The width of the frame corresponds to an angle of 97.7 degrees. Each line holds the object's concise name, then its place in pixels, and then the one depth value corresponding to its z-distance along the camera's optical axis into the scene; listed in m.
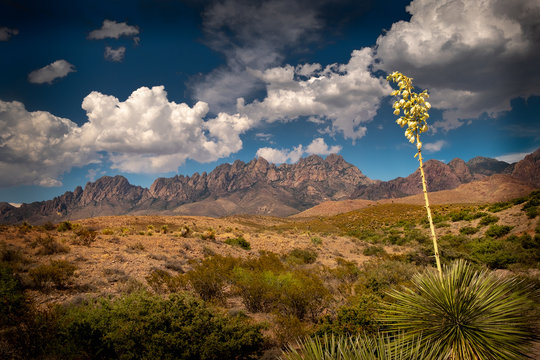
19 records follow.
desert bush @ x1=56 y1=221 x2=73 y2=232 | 17.69
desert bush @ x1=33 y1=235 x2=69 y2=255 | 10.83
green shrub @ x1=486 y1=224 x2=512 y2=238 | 18.34
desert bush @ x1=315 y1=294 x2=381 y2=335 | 4.82
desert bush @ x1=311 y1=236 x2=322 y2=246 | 23.37
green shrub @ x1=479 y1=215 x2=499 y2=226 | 21.86
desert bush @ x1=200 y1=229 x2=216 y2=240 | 19.78
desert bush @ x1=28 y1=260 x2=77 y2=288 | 7.63
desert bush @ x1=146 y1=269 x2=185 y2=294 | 8.49
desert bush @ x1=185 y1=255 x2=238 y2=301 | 8.30
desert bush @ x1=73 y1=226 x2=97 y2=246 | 13.29
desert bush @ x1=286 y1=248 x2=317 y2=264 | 15.34
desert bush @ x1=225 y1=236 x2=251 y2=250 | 19.11
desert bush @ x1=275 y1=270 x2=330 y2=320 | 7.06
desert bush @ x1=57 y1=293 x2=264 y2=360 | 4.49
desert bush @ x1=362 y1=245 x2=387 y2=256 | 19.75
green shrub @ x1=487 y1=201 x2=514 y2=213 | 25.13
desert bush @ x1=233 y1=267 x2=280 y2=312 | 7.60
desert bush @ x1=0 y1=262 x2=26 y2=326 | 5.08
